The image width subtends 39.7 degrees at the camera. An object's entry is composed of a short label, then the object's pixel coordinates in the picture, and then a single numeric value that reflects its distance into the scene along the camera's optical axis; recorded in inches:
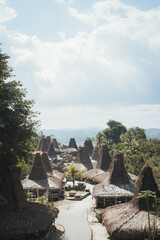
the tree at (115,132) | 2077.4
